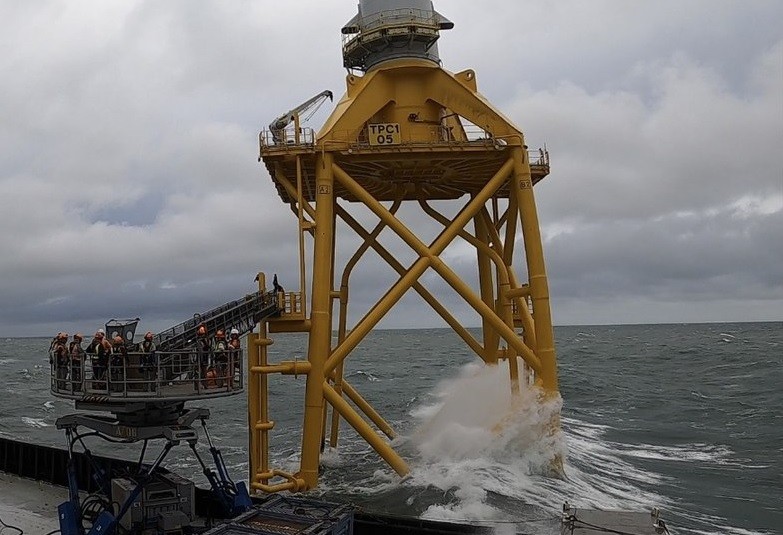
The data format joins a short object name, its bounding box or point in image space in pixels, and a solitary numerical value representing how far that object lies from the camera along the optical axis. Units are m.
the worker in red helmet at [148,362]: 14.28
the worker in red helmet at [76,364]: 14.83
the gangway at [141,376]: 14.30
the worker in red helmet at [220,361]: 15.30
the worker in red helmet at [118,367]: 14.38
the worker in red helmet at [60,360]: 15.38
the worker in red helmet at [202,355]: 14.87
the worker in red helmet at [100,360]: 14.60
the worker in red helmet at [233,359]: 15.52
